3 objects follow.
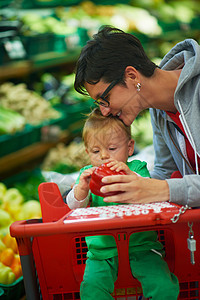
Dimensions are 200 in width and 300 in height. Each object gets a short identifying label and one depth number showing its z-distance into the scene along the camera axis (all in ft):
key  4.08
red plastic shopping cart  3.95
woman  4.50
